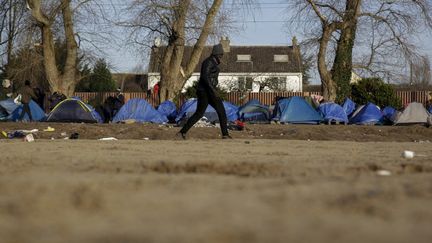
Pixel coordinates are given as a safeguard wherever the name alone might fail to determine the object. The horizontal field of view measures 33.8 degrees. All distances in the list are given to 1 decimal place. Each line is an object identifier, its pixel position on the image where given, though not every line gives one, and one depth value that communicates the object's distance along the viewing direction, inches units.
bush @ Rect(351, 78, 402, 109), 1385.3
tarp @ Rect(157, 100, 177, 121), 1191.9
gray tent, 1059.3
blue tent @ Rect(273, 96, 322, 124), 1098.7
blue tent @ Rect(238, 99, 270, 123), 1149.1
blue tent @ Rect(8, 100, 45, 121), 1112.3
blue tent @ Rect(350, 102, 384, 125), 1111.6
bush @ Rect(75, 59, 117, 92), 1918.1
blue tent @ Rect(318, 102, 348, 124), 1111.0
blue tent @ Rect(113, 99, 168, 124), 1134.6
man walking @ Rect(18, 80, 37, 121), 1029.2
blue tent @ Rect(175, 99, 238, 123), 1093.9
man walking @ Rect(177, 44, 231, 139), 613.6
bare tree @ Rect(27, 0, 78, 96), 1331.2
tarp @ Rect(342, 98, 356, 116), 1189.7
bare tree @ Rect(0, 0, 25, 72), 1371.8
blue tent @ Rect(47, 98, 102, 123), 1069.8
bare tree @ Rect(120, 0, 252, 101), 1312.7
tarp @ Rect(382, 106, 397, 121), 1133.7
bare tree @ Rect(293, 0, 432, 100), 1347.2
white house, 2126.0
